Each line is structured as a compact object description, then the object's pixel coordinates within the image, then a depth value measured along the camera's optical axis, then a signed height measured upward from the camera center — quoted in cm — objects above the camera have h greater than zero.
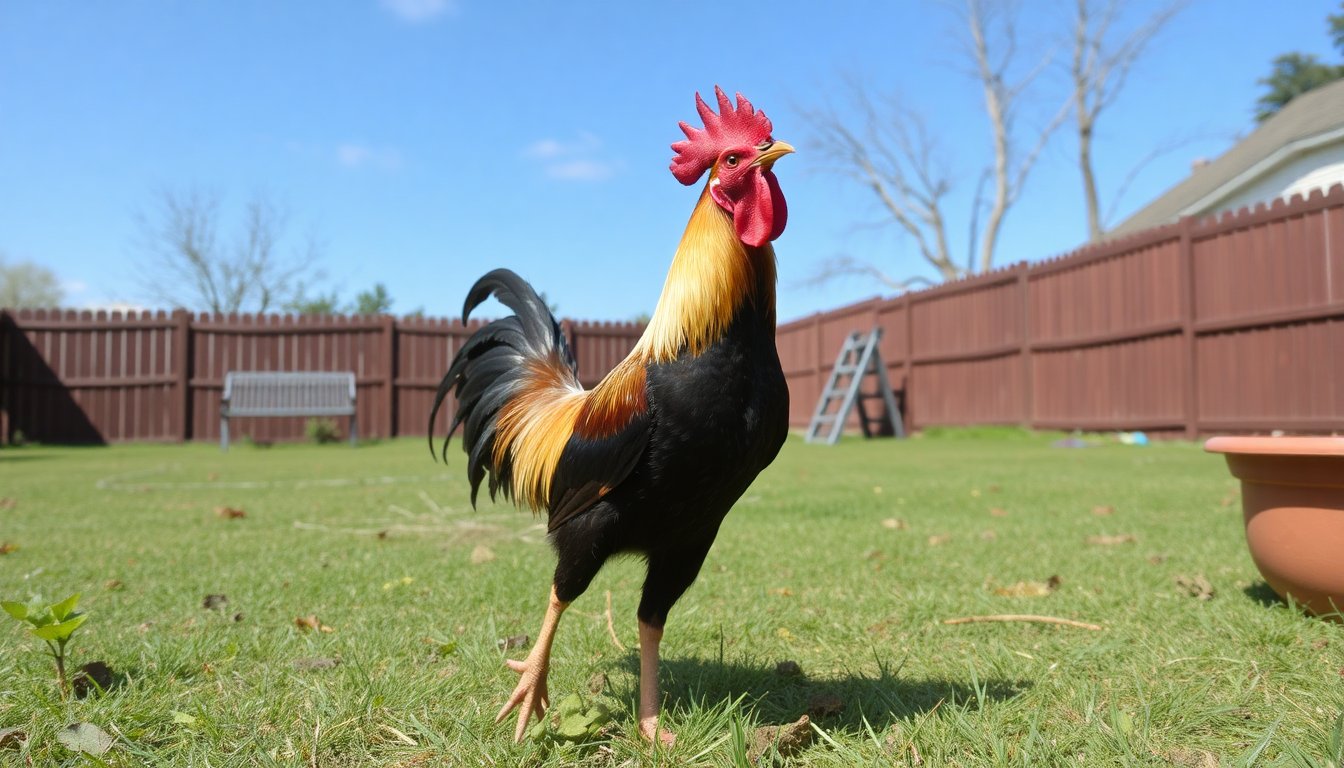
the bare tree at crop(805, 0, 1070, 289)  2636 +785
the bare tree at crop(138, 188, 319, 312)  3278 +511
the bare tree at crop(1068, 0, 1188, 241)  2398 +922
